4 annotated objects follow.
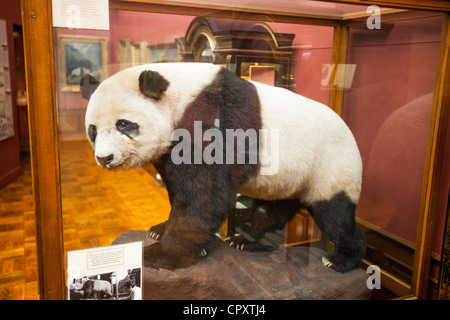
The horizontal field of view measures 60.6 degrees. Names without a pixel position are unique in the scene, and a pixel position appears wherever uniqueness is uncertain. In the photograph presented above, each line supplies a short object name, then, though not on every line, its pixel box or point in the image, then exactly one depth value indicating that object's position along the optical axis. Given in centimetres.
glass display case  101
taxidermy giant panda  111
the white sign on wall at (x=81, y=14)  96
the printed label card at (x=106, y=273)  110
